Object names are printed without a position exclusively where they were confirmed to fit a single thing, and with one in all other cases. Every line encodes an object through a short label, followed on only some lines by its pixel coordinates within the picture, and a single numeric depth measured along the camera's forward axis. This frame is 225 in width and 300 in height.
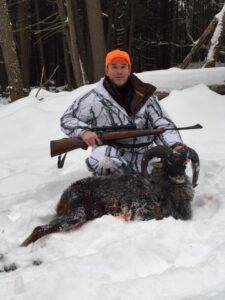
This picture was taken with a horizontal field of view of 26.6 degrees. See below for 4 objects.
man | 5.07
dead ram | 4.18
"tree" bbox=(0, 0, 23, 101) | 11.70
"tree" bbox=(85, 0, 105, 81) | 12.56
